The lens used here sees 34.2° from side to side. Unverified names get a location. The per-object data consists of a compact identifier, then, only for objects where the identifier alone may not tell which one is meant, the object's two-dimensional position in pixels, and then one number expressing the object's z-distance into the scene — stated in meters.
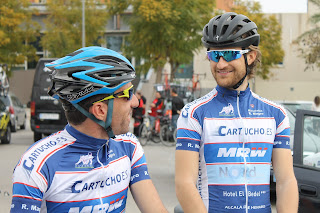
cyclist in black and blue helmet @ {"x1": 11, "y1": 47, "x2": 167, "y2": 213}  2.08
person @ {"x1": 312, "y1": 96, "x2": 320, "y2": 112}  15.11
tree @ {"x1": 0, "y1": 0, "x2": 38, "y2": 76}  33.25
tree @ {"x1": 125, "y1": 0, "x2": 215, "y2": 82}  26.16
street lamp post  32.09
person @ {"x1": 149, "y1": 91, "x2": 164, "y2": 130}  18.50
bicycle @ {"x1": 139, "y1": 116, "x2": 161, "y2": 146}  17.39
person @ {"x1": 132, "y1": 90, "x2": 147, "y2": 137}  18.70
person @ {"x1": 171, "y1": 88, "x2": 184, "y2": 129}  17.42
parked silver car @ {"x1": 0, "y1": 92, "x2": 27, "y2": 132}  21.99
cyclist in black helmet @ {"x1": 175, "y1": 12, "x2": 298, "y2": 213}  2.75
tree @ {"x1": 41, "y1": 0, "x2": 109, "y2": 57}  35.48
